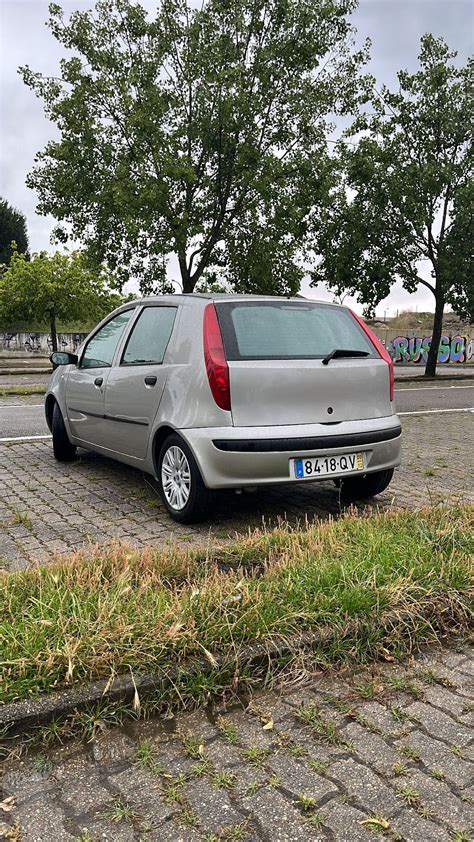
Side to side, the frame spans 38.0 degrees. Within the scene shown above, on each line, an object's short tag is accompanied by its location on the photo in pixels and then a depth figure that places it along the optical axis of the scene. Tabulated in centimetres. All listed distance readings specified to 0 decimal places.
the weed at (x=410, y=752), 221
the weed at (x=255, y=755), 216
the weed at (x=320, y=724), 229
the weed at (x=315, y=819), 189
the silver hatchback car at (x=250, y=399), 433
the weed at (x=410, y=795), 199
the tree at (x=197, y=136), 1869
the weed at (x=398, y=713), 243
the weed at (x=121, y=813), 190
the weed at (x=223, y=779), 204
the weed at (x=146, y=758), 211
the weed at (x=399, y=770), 212
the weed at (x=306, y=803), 196
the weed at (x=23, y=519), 462
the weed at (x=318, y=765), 212
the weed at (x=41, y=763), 211
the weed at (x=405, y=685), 260
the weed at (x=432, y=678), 268
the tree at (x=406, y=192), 2275
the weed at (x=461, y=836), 185
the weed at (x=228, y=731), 226
